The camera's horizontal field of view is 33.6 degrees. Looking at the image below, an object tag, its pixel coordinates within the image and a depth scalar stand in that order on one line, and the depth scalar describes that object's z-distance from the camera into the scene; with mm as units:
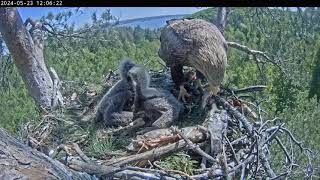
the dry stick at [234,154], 2803
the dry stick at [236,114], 3172
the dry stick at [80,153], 2717
